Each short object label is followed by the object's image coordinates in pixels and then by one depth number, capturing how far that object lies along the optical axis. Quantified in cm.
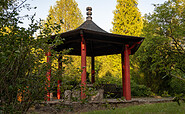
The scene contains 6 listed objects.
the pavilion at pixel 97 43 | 715
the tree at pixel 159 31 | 1246
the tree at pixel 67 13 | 1941
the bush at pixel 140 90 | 1220
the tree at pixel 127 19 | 2127
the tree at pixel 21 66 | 225
